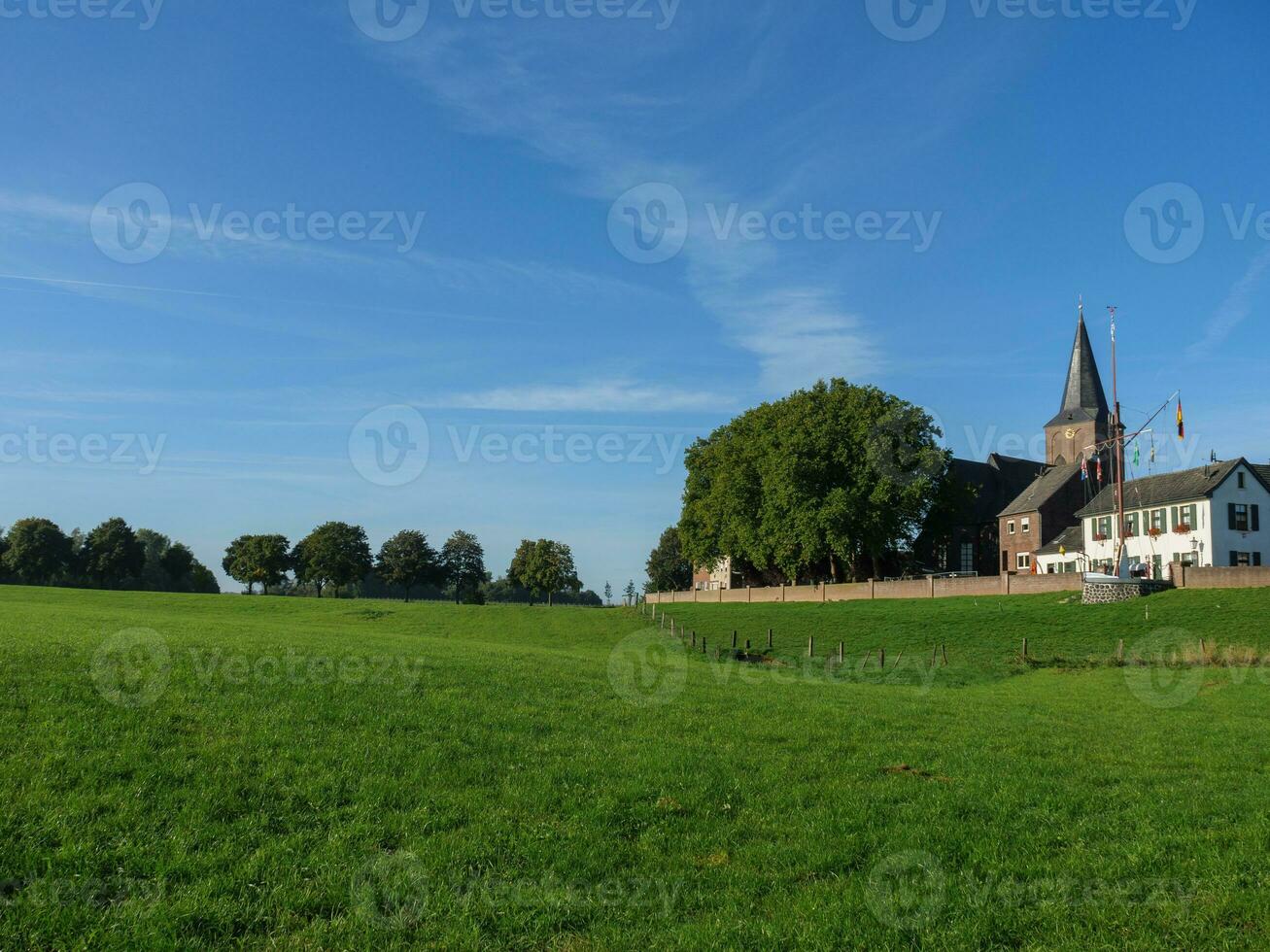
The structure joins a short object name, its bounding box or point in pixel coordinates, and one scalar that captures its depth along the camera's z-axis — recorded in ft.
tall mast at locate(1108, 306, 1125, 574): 185.68
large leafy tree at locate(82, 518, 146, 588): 431.43
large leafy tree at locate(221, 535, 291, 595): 426.10
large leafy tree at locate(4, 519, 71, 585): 412.77
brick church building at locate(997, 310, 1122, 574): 288.51
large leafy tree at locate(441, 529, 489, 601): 450.71
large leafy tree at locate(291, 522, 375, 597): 417.90
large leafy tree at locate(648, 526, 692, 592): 508.53
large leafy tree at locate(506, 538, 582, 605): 434.71
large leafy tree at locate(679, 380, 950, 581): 242.99
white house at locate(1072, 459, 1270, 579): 219.41
